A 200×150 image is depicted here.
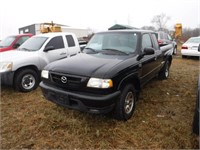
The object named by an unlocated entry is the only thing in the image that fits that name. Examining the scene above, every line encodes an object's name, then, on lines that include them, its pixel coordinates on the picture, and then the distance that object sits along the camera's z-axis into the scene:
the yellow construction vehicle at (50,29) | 14.47
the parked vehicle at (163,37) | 11.30
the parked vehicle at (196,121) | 2.88
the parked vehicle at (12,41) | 8.05
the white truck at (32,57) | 4.81
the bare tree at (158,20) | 59.08
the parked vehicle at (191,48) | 10.82
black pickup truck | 2.86
